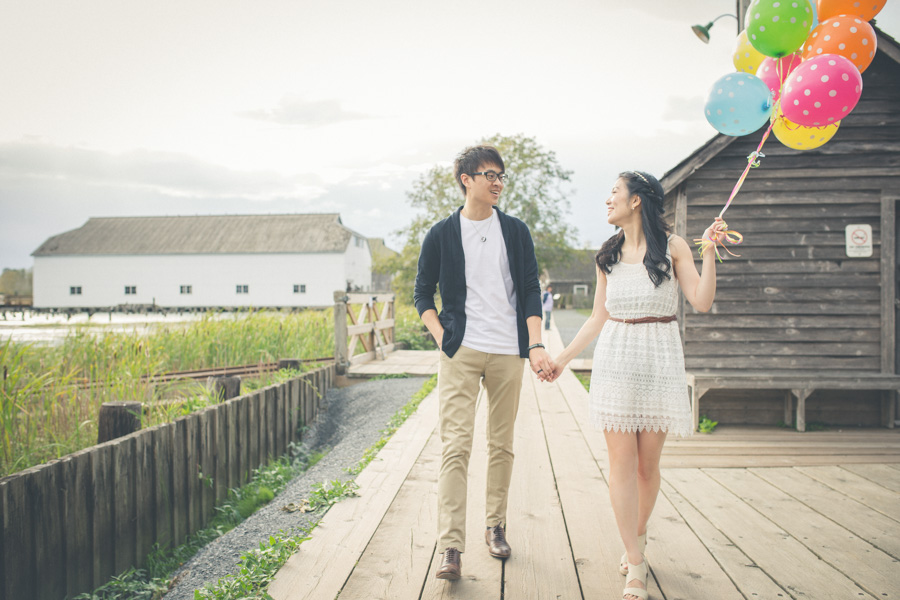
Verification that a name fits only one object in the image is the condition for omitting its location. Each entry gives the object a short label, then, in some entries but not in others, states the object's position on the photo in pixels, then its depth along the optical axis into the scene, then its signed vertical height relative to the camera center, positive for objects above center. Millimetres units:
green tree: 27141 +4577
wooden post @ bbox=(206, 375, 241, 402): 5145 -760
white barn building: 40781 +2915
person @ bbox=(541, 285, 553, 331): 16317 -114
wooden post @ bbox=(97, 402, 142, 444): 3664 -745
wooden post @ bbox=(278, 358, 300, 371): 6969 -745
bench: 5766 -884
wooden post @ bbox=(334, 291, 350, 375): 8136 -555
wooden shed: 5902 +348
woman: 2295 -239
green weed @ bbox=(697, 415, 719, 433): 5949 -1356
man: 2504 -75
